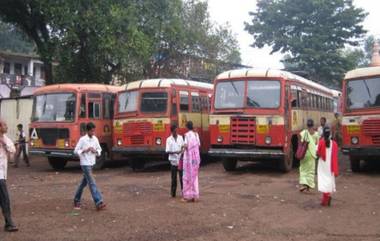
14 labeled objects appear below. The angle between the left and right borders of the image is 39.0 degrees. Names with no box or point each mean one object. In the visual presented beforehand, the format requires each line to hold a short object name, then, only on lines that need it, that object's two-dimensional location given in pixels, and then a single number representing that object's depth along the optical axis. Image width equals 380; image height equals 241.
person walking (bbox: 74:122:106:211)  9.70
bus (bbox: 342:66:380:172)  14.20
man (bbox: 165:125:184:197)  10.95
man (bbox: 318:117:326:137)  15.66
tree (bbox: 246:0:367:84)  36.97
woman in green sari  11.57
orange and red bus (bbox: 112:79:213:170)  16.05
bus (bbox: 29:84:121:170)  16.52
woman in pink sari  10.66
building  35.87
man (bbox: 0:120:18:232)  8.11
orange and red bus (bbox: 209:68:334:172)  14.41
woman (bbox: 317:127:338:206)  10.12
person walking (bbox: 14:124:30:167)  19.05
